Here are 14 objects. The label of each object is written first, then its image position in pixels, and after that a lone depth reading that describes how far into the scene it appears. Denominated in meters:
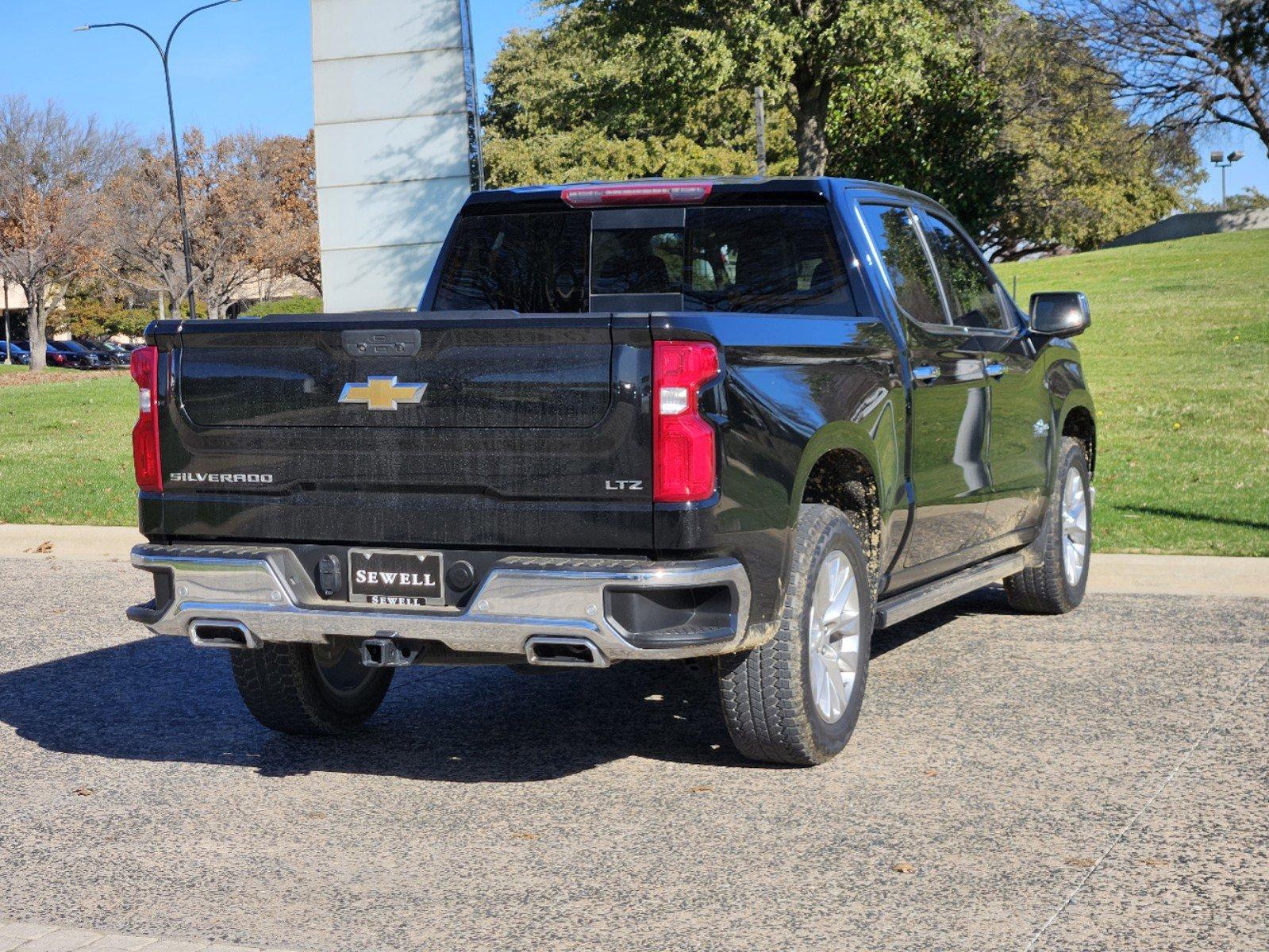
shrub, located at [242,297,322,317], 76.05
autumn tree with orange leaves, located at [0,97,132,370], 57.19
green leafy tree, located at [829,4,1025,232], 30.50
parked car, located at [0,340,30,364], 74.56
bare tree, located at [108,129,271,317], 62.94
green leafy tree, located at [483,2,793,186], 24.80
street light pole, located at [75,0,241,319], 47.06
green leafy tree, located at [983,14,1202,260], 42.16
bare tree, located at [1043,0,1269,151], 39.97
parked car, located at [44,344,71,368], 66.31
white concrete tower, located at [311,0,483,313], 13.11
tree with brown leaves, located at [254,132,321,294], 67.38
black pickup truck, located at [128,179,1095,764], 4.64
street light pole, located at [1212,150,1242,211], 81.48
